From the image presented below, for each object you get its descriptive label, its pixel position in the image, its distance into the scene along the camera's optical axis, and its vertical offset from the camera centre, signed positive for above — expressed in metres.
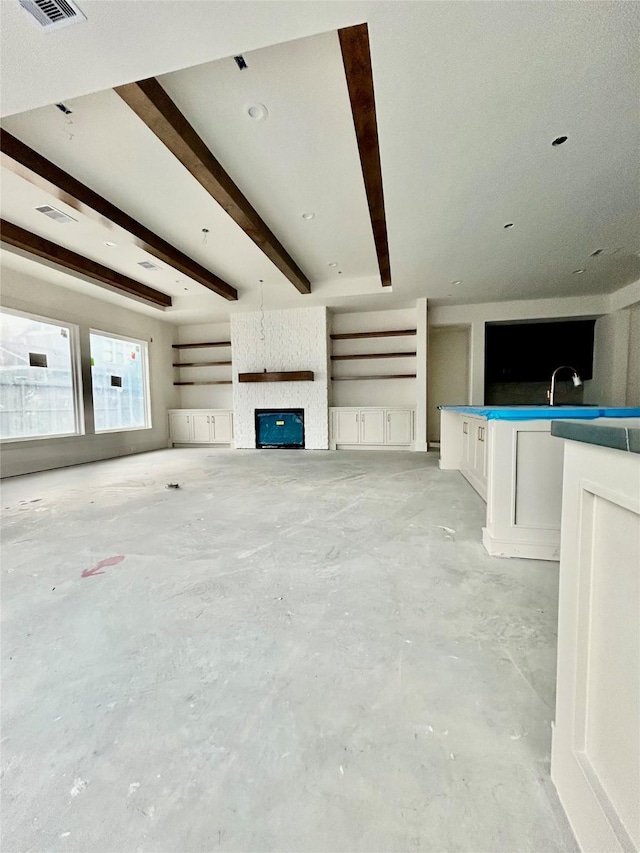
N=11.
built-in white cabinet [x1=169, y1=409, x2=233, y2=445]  8.27 -0.49
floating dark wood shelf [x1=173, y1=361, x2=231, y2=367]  8.55 +1.00
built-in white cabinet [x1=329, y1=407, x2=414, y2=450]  7.20 -0.50
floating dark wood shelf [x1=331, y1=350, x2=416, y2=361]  7.43 +1.03
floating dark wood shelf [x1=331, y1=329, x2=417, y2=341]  7.48 +1.48
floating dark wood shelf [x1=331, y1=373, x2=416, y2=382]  7.49 +0.58
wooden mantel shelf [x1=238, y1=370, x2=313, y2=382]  7.25 +0.58
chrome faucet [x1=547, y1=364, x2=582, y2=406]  3.14 +0.15
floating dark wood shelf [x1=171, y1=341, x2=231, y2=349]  8.46 +1.47
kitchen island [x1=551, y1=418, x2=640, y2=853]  0.60 -0.48
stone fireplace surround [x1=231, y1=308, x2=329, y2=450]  7.45 +0.93
